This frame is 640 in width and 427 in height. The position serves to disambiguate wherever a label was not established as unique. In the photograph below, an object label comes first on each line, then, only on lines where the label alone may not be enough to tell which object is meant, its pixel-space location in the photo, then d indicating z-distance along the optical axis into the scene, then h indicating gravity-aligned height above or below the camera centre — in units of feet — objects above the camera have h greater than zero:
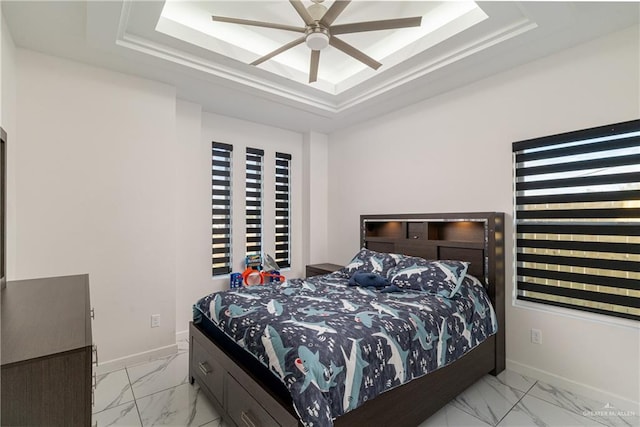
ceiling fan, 6.49 +4.07
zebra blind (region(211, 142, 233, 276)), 12.78 +0.25
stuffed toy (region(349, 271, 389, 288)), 8.94 -2.02
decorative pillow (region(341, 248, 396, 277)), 9.97 -1.73
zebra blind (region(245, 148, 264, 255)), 13.70 +0.52
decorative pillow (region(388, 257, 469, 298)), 8.10 -1.79
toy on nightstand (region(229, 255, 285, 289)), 12.66 -2.57
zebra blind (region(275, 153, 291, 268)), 14.66 +0.08
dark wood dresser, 3.22 -1.71
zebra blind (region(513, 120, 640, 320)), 7.29 -0.24
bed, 4.90 -2.53
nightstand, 13.09 -2.47
